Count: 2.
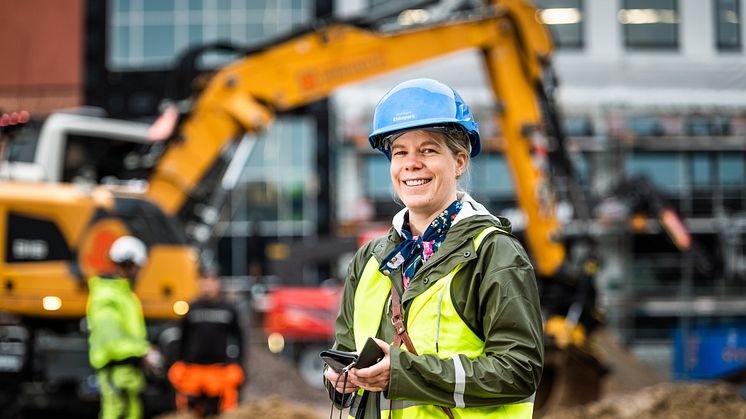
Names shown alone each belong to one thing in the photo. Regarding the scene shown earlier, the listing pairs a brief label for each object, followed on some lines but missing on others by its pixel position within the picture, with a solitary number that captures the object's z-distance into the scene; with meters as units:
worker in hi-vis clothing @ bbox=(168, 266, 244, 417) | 10.90
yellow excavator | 12.47
